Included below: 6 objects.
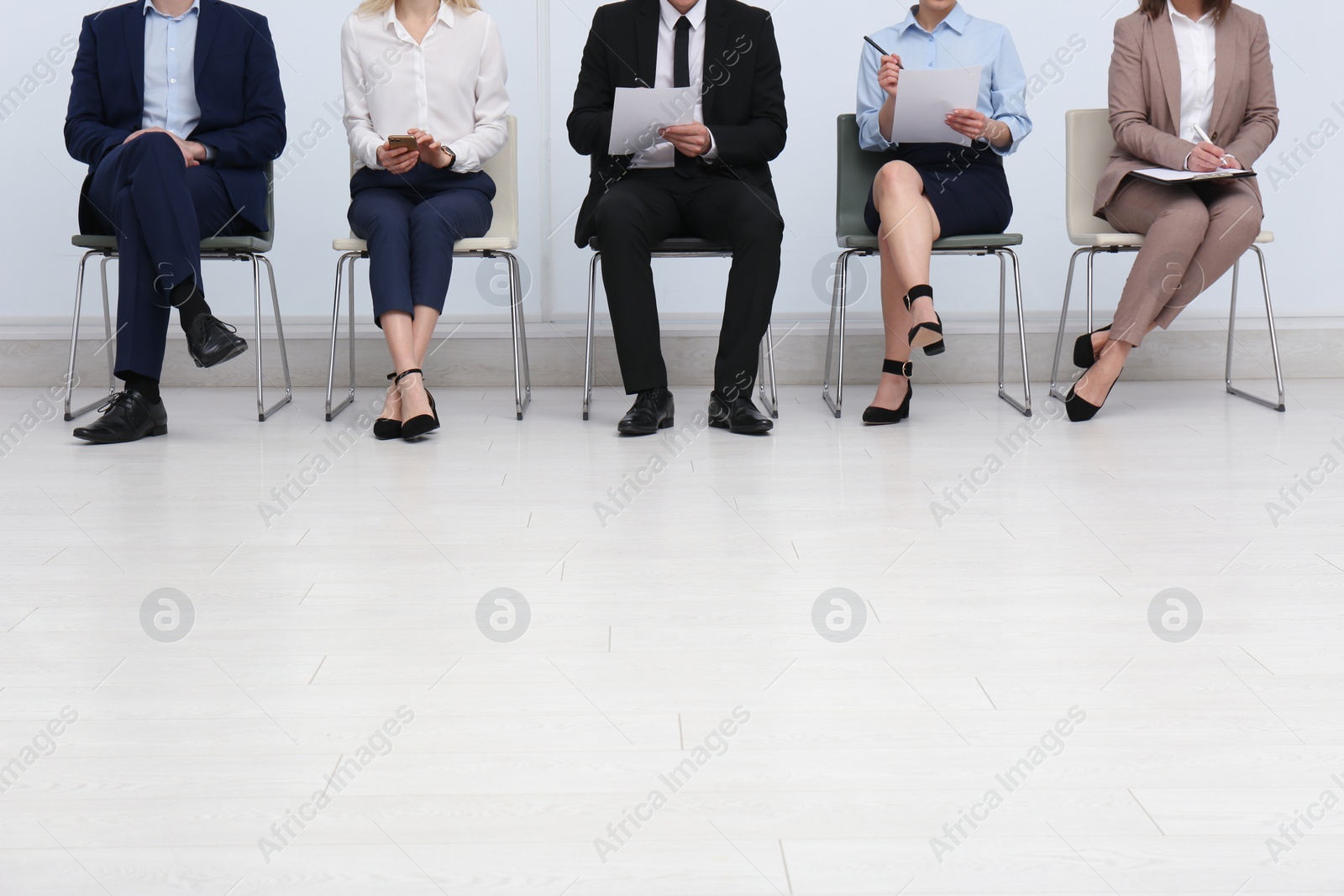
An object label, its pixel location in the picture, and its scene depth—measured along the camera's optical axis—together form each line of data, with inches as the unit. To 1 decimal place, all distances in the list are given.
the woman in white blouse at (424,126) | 116.7
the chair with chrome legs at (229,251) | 120.1
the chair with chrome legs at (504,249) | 121.1
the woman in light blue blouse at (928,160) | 118.3
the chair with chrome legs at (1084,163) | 133.9
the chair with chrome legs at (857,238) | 123.6
